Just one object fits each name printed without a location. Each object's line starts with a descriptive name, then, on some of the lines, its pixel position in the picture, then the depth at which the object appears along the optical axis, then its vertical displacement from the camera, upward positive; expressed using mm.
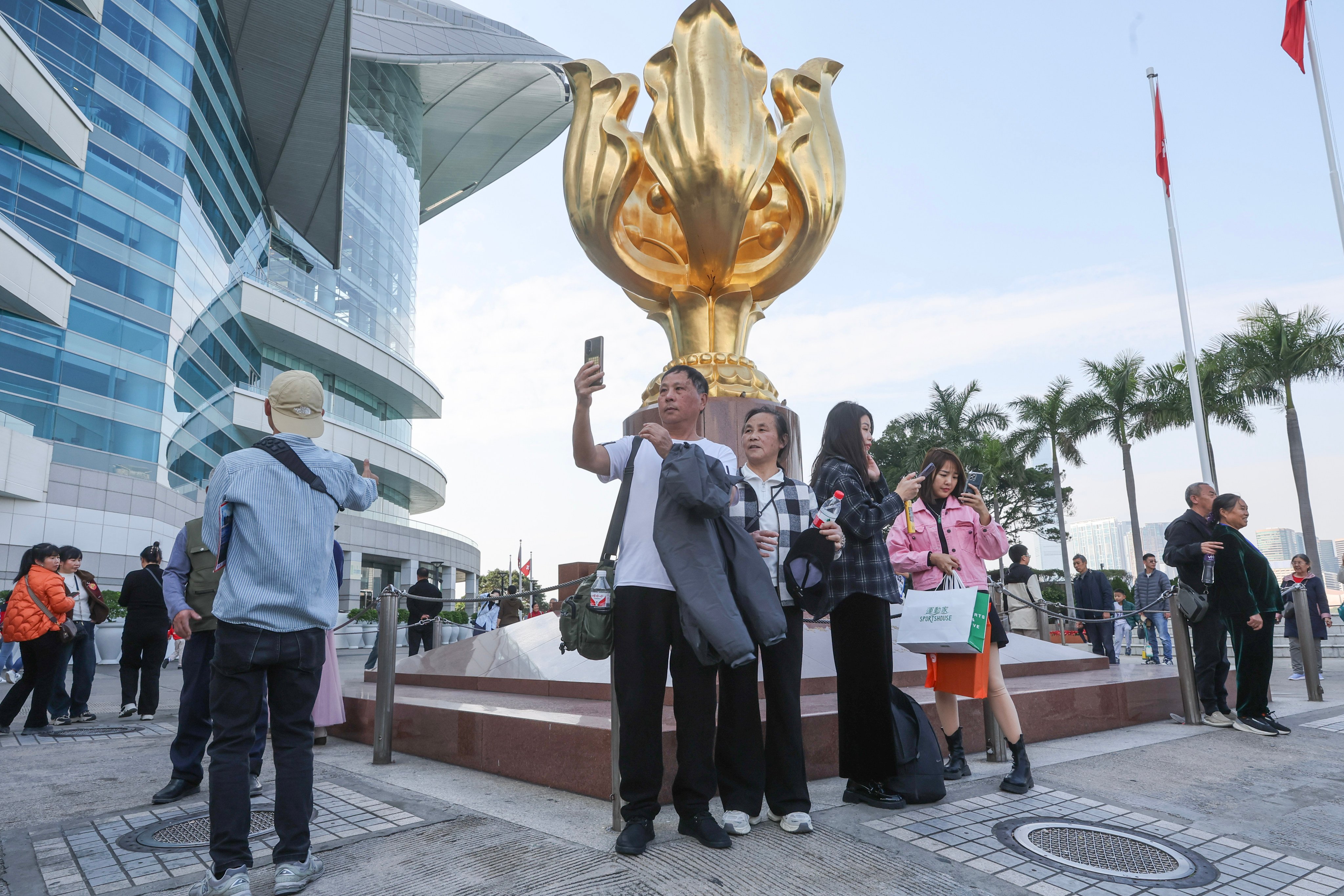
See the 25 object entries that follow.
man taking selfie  2584 -263
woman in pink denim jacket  3502 +187
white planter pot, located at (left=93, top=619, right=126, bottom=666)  14016 -634
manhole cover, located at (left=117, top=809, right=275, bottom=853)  2779 -806
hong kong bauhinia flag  14664 +7764
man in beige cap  2246 -71
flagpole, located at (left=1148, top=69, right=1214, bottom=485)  14914 +4624
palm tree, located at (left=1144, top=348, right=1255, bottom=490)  24906 +5810
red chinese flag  10812 +7151
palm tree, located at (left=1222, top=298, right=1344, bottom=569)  22188 +6080
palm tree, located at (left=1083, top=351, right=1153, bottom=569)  28734 +6201
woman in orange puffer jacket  5621 -206
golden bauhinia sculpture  6891 +3417
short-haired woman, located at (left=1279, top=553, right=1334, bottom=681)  8898 -363
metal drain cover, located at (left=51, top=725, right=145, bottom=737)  5699 -888
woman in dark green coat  4805 -154
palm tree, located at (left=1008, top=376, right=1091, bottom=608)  30875 +5996
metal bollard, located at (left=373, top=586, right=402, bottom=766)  4262 -414
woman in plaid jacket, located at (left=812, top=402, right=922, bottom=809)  3037 -181
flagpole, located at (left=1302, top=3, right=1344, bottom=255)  10172 +5546
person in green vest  3520 -173
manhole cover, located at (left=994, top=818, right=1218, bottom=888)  2367 -827
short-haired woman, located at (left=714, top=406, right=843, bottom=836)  2736 -494
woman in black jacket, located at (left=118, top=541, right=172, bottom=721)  6160 -225
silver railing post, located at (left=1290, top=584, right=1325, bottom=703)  6414 -500
